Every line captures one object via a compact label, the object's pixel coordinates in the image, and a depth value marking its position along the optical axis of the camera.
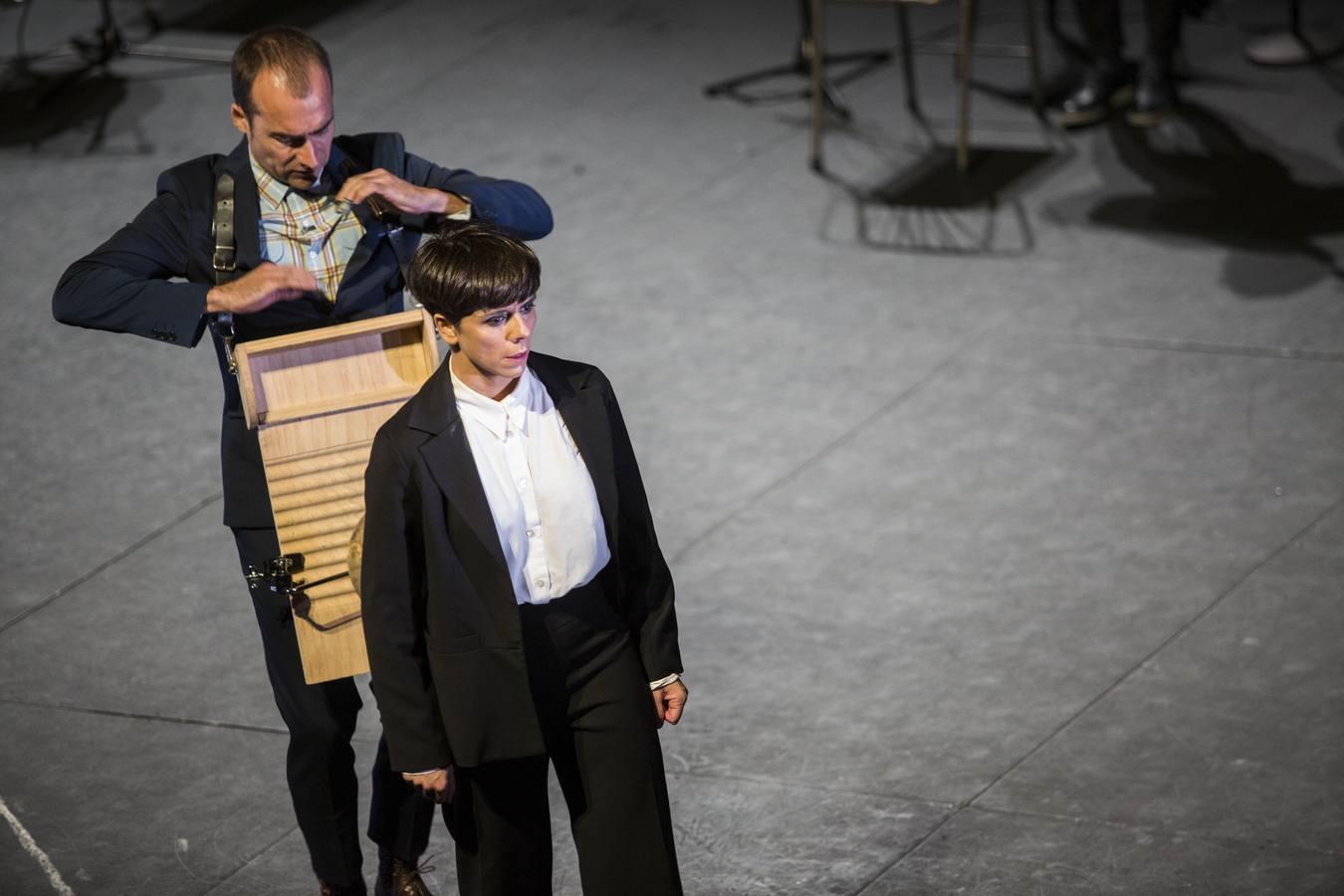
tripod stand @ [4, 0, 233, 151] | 18.89
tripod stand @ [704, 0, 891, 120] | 17.72
